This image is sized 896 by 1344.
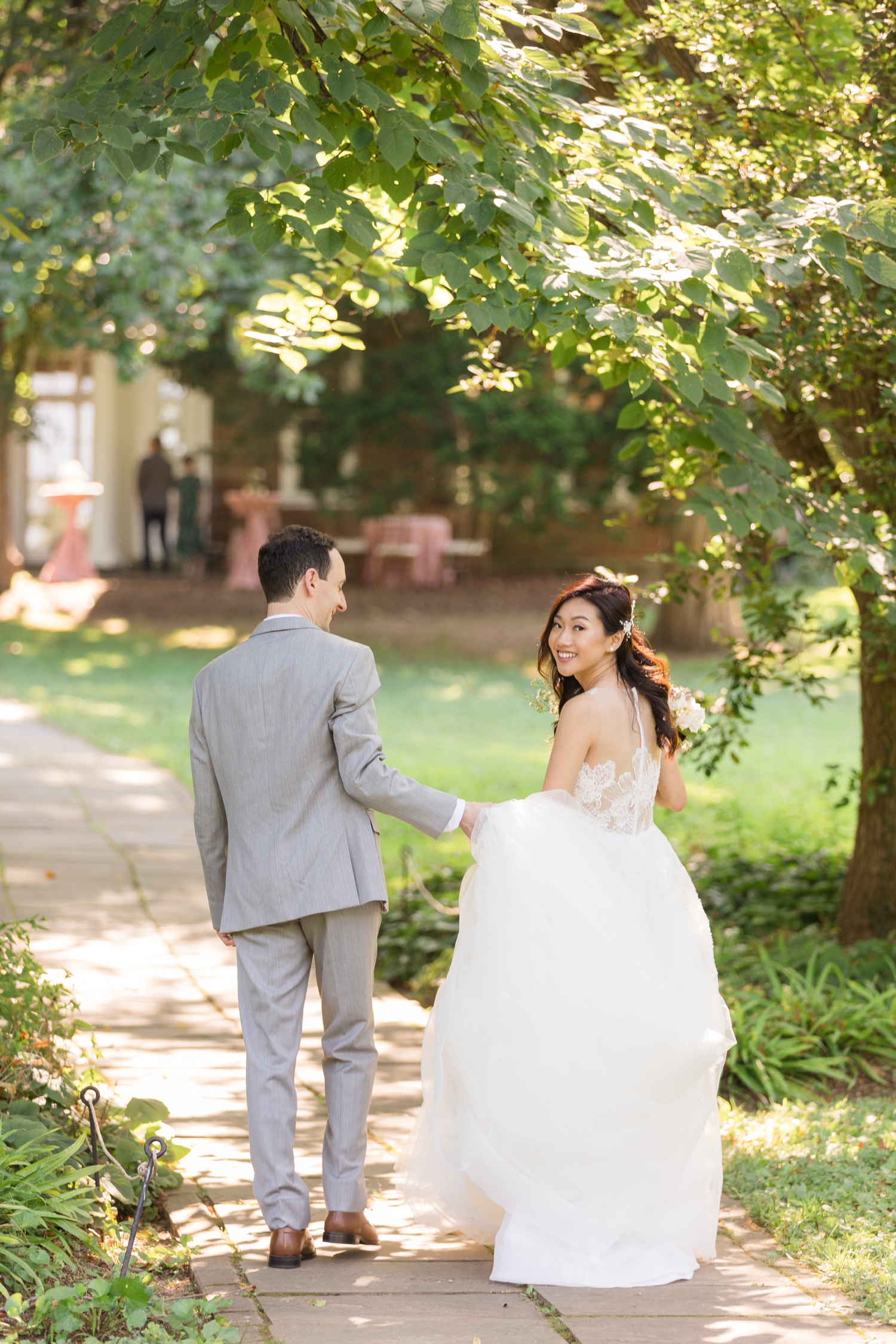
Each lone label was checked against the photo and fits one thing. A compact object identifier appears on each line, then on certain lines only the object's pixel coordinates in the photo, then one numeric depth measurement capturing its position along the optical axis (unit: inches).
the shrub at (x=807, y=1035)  409.4
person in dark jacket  1810.6
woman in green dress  1803.3
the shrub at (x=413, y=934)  538.7
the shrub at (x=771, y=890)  565.2
